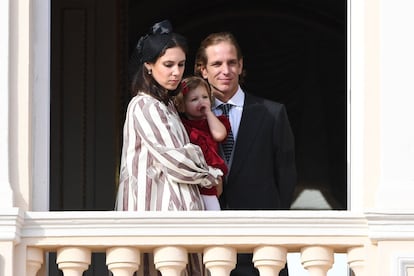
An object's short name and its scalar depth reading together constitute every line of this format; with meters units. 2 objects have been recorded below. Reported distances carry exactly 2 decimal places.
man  21.23
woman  19.97
